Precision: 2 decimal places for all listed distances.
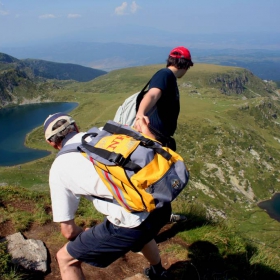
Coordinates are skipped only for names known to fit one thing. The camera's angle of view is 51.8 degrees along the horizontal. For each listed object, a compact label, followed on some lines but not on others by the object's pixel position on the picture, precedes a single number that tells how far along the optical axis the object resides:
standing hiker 5.21
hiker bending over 3.33
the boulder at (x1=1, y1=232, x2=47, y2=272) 5.33
